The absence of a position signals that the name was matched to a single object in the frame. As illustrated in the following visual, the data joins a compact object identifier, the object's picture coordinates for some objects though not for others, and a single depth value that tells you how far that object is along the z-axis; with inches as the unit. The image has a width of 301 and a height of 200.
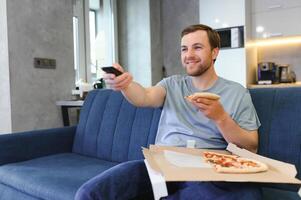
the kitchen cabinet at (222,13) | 147.0
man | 52.2
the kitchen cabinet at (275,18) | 142.8
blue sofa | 50.6
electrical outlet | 106.1
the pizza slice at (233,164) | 39.6
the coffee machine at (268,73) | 148.4
